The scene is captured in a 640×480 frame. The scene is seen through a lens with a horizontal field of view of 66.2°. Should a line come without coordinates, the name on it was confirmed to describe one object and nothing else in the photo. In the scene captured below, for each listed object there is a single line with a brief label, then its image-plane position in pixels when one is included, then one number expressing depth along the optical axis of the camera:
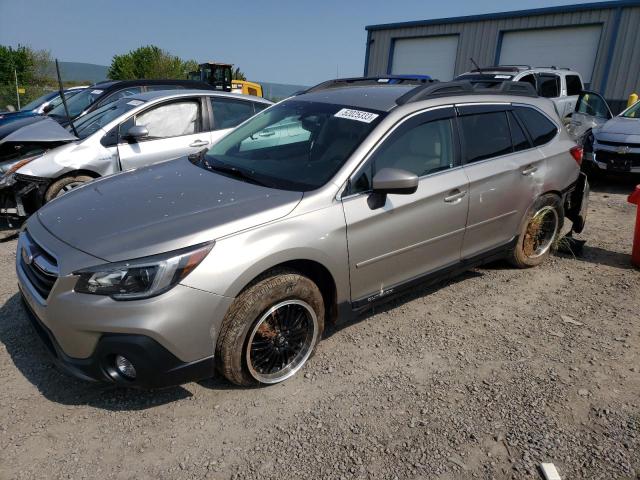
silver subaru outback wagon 2.45
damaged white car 5.32
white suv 10.93
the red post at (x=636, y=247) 4.85
